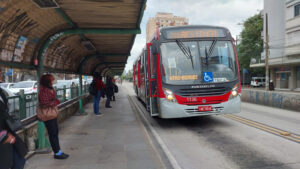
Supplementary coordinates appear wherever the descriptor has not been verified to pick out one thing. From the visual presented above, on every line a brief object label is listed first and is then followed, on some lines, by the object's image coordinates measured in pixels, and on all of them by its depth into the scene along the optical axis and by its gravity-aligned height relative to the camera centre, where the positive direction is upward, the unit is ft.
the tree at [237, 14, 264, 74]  143.02 +24.91
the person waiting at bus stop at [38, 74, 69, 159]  16.53 -1.38
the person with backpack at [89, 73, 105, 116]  37.33 -1.08
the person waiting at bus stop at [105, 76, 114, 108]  48.98 -1.45
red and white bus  24.88 +1.07
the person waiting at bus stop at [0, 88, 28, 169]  10.08 -2.84
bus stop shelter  17.87 +5.50
